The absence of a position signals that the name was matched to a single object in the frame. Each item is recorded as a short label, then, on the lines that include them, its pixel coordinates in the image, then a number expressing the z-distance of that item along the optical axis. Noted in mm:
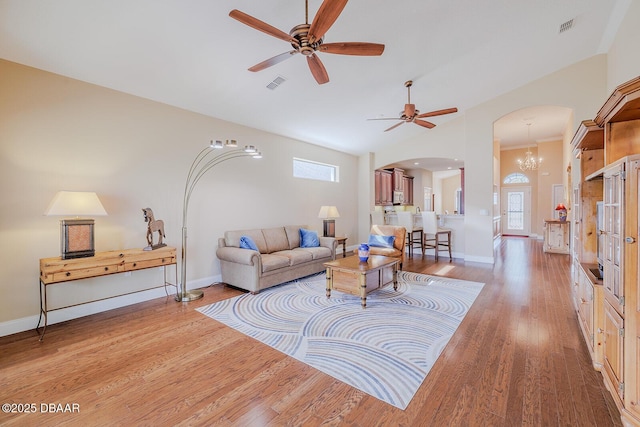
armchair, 5168
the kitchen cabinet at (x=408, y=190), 9883
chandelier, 8742
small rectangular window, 6317
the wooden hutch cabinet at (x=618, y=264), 1593
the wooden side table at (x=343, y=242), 6285
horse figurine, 3576
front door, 10516
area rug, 2184
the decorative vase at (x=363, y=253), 3895
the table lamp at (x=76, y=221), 2873
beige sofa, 4090
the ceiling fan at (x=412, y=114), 4484
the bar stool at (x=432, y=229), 6446
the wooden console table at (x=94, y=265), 2826
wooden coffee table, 3525
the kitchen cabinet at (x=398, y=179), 9156
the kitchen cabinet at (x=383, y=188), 8305
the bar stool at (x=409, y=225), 6773
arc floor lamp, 3941
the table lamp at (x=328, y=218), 6105
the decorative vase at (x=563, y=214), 7418
